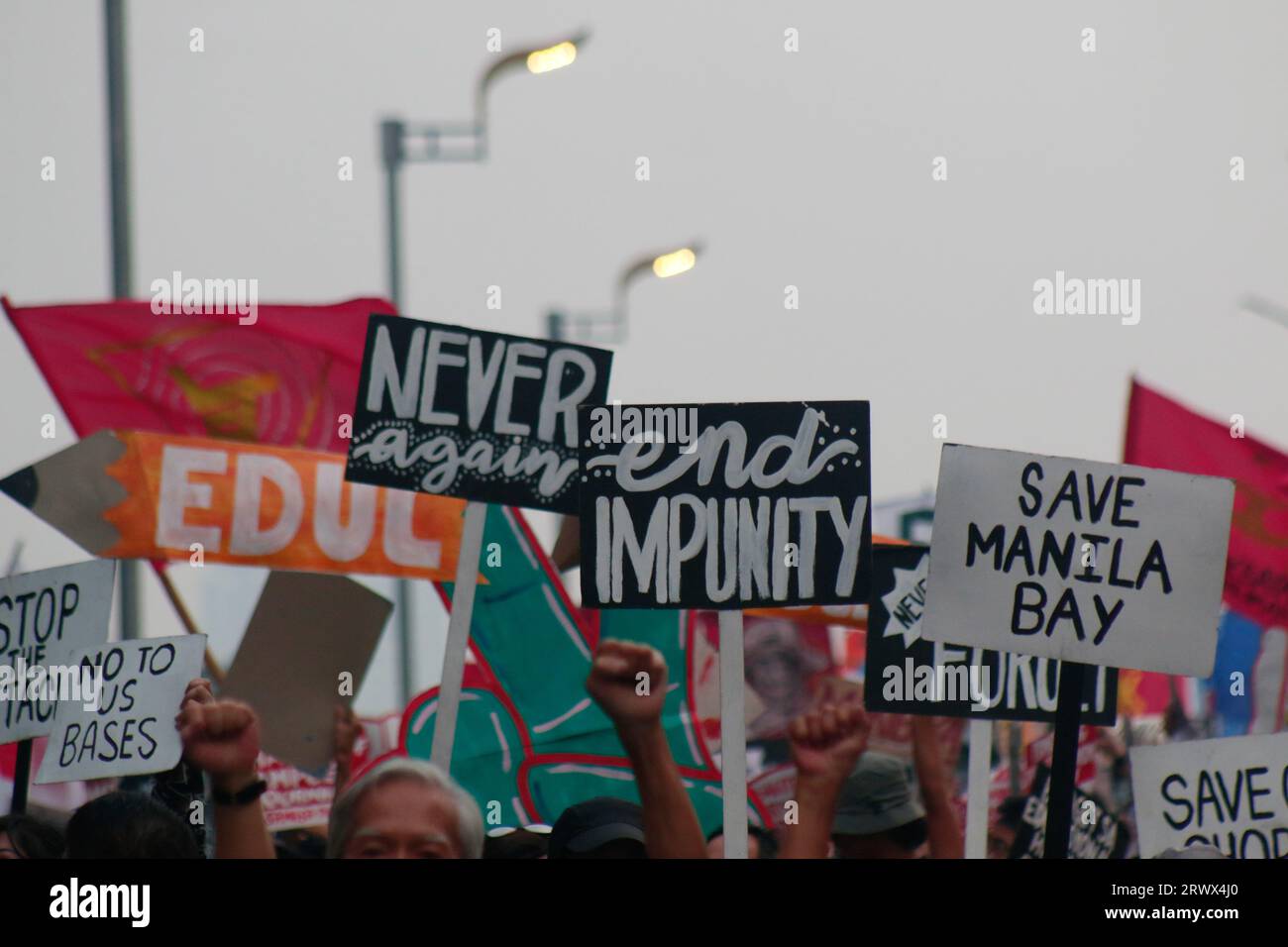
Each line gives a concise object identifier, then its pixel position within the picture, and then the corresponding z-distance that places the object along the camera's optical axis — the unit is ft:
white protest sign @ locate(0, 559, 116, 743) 21.88
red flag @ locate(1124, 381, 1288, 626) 31.63
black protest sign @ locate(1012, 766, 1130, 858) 24.48
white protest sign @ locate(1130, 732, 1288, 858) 19.24
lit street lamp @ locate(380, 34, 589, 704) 36.17
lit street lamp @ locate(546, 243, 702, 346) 45.39
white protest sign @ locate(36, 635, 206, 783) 20.80
